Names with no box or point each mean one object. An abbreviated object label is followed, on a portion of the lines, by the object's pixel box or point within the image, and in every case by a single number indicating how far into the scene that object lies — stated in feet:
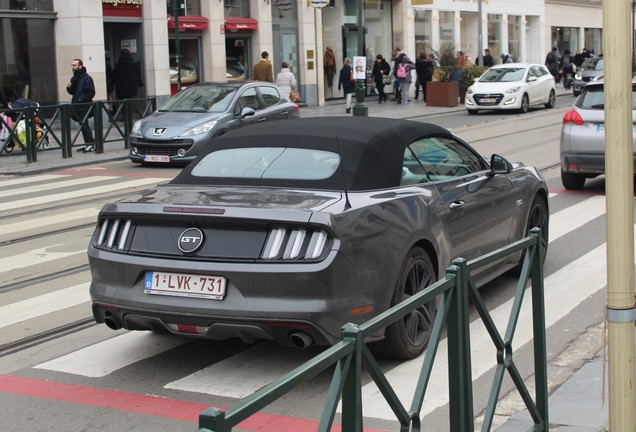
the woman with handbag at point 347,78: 111.65
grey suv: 44.57
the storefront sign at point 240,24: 108.89
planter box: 116.78
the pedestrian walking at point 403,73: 118.21
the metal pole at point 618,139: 12.31
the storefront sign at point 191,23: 102.63
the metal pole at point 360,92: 92.78
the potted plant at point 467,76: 122.52
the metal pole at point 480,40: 139.54
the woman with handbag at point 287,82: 99.04
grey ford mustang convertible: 18.97
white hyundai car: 104.78
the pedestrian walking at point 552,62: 158.20
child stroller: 64.75
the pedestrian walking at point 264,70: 98.58
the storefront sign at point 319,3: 101.16
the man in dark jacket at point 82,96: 68.23
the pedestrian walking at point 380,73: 122.93
